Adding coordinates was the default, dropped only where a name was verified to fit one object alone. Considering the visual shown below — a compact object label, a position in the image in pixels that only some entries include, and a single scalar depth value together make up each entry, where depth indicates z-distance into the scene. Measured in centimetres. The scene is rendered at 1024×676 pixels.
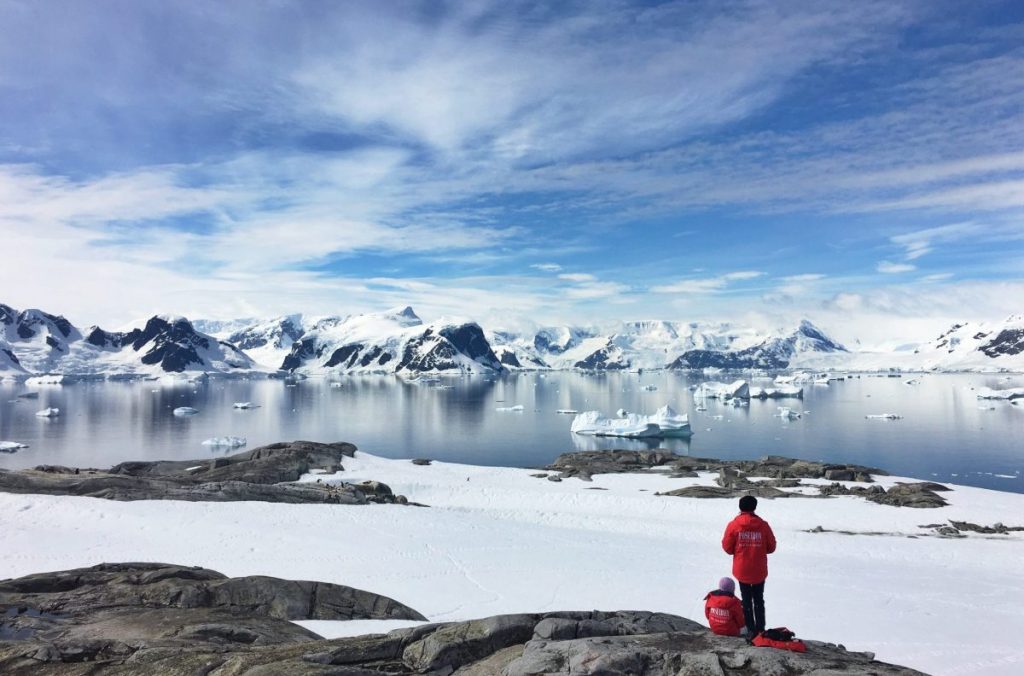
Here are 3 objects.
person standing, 921
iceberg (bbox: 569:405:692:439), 8025
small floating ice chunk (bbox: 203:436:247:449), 7019
